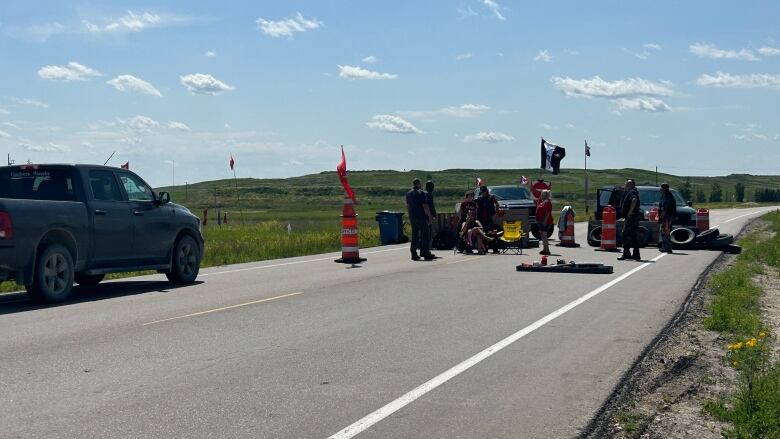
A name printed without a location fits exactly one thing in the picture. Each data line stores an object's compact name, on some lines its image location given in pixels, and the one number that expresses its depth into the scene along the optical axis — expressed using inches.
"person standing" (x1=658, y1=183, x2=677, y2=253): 993.5
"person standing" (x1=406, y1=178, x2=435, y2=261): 920.3
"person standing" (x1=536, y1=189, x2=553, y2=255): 979.1
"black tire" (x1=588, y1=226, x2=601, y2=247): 1134.4
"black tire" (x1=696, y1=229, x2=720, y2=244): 1061.1
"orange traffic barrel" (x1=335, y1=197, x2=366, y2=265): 879.7
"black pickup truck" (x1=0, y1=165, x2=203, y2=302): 543.5
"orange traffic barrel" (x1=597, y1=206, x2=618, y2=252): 1033.2
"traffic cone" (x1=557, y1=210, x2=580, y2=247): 1141.7
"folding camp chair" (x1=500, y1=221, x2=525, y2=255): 1009.5
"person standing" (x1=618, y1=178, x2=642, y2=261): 899.4
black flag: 1539.1
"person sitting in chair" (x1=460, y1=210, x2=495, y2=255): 1005.8
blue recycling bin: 1251.8
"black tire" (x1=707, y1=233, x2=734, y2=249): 1054.4
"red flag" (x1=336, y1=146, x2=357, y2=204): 997.6
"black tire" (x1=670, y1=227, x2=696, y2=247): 1055.0
